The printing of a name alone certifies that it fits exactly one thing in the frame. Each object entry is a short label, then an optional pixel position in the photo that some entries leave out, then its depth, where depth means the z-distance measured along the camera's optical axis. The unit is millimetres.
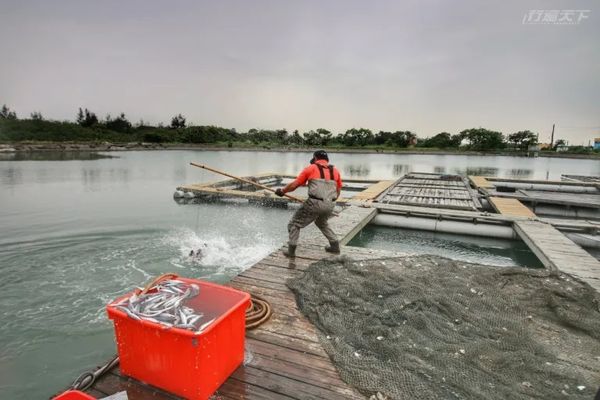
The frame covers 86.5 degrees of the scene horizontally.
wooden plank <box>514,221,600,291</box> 5508
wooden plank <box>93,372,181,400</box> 2506
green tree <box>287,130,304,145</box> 95812
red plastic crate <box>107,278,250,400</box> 2322
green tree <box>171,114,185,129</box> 91000
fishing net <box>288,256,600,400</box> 2760
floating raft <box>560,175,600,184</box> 24400
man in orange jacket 5387
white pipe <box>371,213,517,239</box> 9891
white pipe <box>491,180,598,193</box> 18781
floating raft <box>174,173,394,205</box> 14219
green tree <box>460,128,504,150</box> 78938
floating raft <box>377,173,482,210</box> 12633
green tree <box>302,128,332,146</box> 92812
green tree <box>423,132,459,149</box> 83938
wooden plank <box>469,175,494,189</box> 18162
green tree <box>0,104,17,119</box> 67775
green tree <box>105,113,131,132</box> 79125
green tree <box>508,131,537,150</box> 81125
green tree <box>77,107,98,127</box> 76438
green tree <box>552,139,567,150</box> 89562
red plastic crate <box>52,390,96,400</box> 1937
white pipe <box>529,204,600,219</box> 14031
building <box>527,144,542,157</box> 71562
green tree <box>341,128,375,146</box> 89250
